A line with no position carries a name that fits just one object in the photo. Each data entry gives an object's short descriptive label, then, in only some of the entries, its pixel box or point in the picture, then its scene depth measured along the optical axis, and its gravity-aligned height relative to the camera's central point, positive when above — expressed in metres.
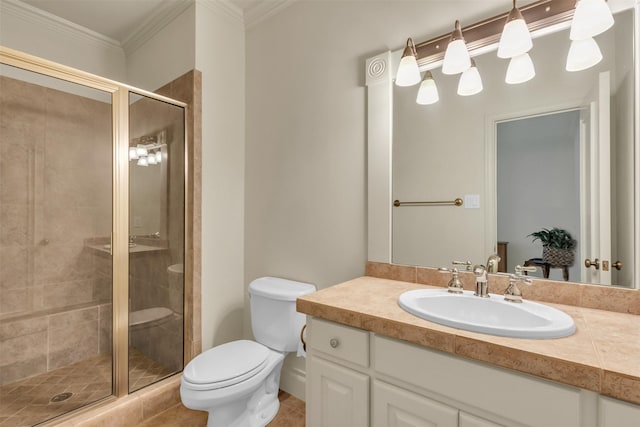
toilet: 1.35 -0.74
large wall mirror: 1.00 +0.20
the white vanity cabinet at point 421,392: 0.66 -0.46
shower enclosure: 1.72 -0.16
